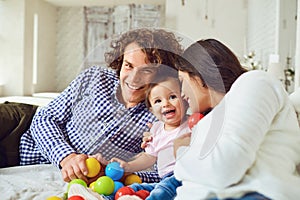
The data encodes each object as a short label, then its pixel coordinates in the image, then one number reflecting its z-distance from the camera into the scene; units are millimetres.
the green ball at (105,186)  676
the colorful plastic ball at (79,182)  710
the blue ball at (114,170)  682
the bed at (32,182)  769
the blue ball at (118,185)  687
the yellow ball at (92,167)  729
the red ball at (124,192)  648
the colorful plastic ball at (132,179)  715
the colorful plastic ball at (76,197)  631
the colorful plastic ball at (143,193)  643
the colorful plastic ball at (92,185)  697
